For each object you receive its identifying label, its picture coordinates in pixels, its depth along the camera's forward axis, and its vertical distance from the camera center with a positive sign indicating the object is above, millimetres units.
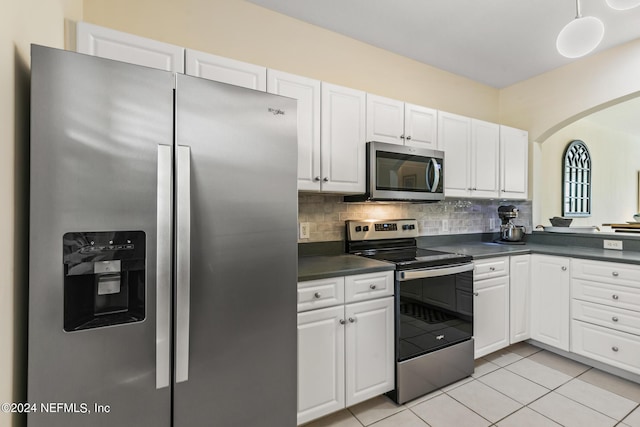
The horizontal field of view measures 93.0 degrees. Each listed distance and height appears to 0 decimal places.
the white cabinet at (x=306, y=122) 1919 +607
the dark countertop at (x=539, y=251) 2301 -290
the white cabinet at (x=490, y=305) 2387 -724
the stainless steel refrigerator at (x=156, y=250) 945 -128
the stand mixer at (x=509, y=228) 3143 -118
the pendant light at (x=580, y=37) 1496 +916
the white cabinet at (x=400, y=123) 2273 +738
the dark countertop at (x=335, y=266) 1699 -316
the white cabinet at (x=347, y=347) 1660 -767
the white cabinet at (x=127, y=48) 1417 +819
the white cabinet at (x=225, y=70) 1648 +823
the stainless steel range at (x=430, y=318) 1944 -695
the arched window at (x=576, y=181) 4551 +575
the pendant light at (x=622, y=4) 1331 +947
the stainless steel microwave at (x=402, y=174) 2191 +322
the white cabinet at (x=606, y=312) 2152 -712
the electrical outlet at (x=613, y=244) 2643 -237
